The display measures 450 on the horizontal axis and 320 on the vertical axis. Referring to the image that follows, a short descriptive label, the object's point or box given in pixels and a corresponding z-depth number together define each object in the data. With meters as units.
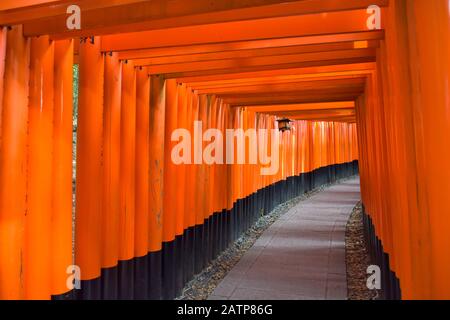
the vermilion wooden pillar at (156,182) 4.40
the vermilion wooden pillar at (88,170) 3.30
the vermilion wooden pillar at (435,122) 1.89
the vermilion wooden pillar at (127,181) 3.82
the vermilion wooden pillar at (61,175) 2.93
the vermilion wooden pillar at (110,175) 3.56
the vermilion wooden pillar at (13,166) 2.52
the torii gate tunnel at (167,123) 2.12
